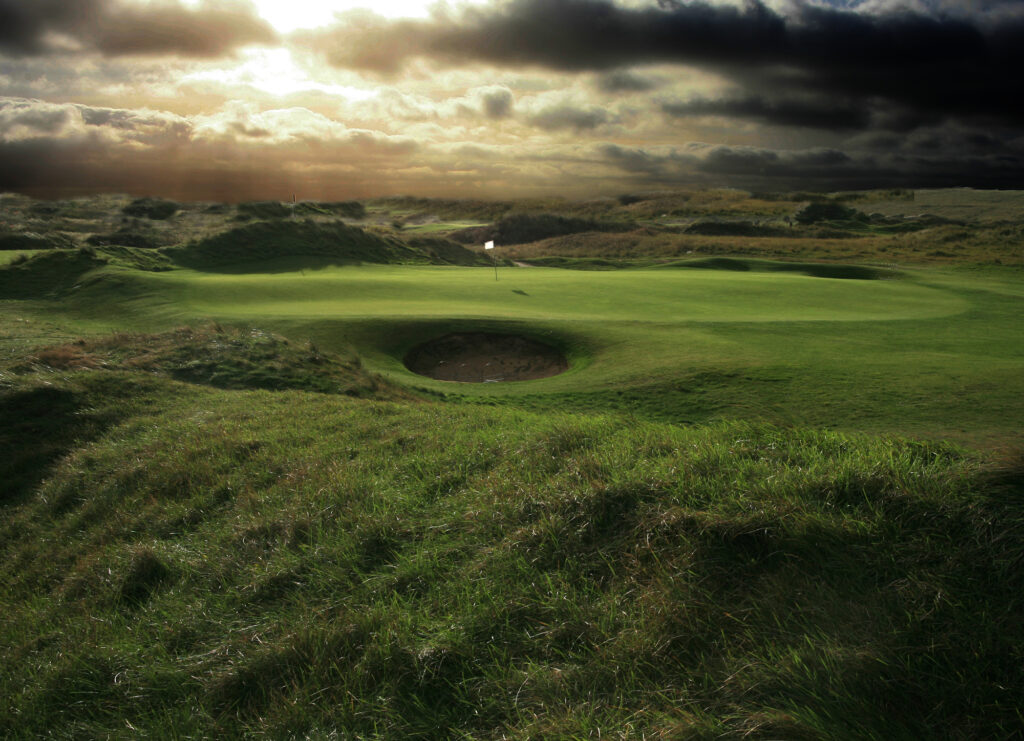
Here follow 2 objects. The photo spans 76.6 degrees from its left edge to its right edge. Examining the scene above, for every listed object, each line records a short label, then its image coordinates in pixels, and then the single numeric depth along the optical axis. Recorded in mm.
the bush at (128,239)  45119
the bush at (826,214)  101812
